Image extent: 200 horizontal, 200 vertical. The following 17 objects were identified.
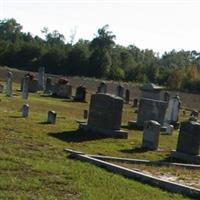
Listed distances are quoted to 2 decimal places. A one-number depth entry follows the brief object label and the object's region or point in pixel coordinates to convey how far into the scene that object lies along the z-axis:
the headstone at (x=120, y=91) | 37.38
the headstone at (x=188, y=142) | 15.38
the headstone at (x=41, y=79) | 41.00
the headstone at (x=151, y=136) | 16.39
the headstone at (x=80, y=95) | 34.78
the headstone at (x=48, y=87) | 37.88
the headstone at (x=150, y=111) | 21.89
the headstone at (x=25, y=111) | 19.77
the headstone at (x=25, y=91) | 29.82
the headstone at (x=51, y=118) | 19.02
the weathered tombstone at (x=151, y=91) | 27.86
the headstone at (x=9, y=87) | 30.01
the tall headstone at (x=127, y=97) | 39.40
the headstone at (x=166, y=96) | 32.83
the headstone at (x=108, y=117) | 17.64
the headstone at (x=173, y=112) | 25.98
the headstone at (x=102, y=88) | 37.01
